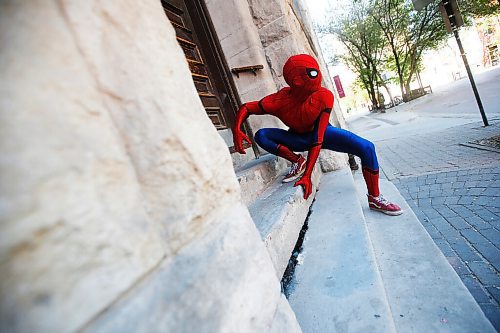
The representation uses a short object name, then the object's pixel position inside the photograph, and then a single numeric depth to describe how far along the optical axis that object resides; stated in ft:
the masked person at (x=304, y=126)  6.61
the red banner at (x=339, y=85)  68.44
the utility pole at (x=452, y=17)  16.14
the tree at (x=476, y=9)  45.10
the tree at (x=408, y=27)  58.17
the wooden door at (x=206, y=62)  9.24
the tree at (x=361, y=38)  66.03
